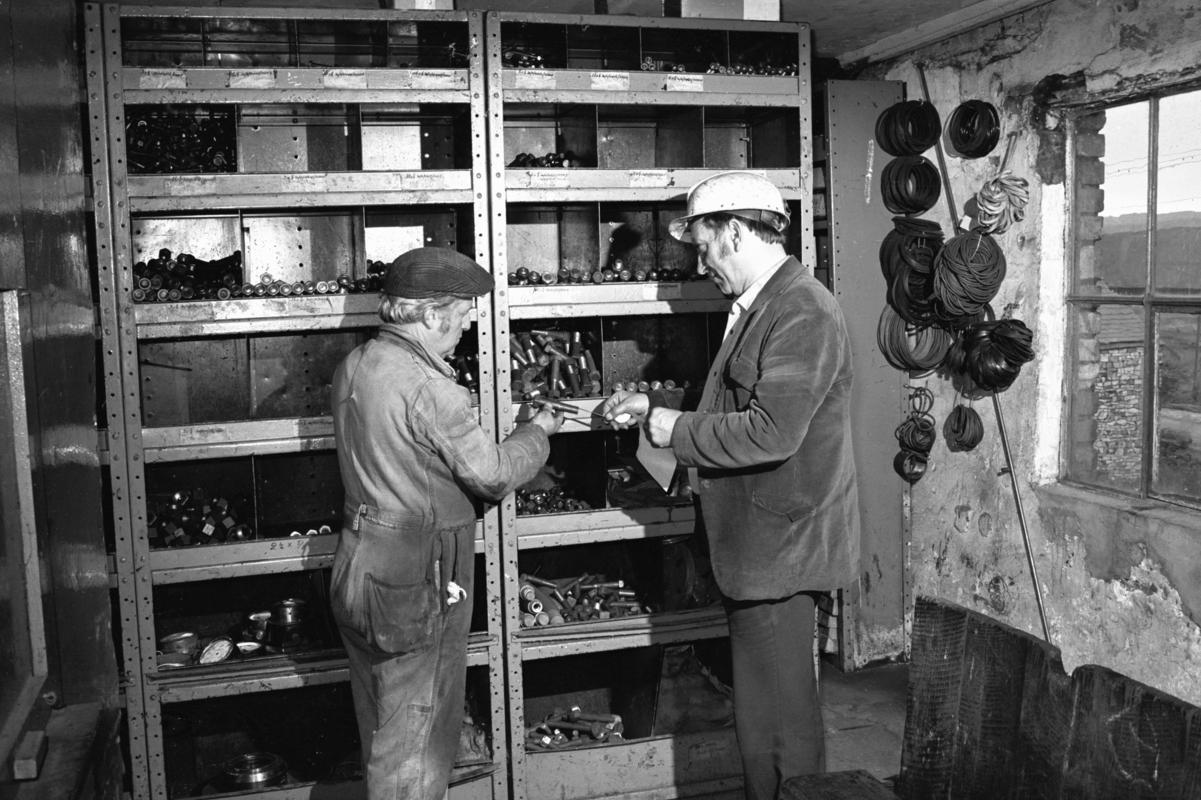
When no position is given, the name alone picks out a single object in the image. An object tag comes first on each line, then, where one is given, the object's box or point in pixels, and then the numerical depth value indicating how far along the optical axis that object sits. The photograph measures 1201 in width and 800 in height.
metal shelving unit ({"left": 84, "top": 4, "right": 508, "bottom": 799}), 3.15
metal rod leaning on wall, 4.15
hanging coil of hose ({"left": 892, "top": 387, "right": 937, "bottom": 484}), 4.71
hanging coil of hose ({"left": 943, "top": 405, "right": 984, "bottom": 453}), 4.47
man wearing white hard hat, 2.50
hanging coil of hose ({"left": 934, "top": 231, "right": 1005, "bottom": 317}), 4.21
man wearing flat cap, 2.58
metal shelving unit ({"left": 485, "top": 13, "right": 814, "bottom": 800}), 3.43
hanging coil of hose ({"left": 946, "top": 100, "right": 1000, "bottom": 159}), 4.30
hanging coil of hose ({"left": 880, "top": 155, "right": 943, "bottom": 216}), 4.62
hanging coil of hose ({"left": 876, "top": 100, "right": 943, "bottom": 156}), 4.57
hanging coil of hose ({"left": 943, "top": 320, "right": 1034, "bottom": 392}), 4.11
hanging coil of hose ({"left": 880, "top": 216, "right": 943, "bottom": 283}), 4.55
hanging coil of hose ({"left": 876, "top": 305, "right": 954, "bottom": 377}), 4.58
